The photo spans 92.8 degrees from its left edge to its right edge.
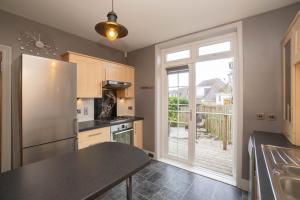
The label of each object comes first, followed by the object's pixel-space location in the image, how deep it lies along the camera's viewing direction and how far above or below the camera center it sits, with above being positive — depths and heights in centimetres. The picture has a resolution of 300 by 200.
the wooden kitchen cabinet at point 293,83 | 138 +17
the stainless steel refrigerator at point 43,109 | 170 -11
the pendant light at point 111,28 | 125 +65
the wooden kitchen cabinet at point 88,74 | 250 +48
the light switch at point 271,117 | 196 -25
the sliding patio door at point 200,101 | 268 -3
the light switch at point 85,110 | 293 -22
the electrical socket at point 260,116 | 203 -24
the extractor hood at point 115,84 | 283 +33
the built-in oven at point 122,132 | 277 -67
